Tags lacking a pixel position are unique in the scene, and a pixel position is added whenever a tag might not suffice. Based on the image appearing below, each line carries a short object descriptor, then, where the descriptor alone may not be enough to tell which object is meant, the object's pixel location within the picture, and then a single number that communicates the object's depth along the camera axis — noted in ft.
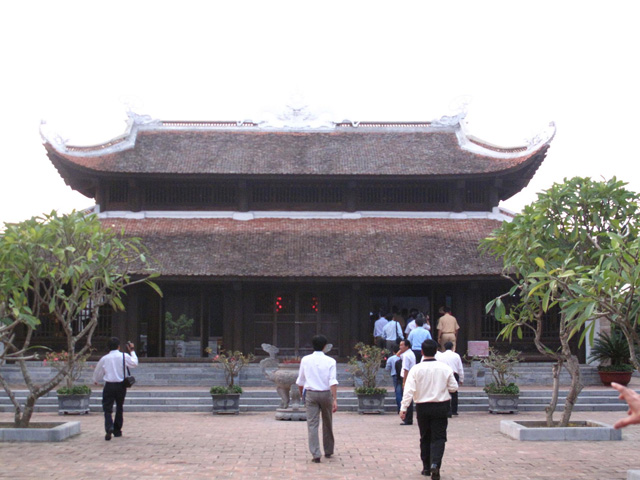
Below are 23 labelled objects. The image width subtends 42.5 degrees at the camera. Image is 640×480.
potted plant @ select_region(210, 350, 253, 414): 51.57
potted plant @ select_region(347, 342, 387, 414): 52.03
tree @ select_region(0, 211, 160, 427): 35.53
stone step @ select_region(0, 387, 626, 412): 54.54
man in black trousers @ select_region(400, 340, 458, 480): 27.89
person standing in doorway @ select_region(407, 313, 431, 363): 52.95
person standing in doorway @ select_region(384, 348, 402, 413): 49.47
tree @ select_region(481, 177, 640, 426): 37.47
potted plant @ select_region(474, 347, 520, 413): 51.88
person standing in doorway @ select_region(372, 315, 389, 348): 70.03
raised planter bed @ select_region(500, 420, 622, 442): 38.17
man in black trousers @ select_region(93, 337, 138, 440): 38.55
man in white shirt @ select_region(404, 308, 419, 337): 67.08
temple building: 71.97
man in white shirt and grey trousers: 32.04
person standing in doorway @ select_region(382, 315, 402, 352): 65.16
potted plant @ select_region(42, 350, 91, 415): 50.65
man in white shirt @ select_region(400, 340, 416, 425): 45.06
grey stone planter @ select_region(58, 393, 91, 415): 50.72
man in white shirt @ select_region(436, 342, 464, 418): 48.21
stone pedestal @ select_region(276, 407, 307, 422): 48.37
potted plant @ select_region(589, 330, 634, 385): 64.69
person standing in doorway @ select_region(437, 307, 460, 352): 64.49
